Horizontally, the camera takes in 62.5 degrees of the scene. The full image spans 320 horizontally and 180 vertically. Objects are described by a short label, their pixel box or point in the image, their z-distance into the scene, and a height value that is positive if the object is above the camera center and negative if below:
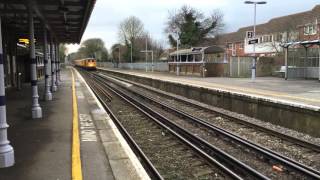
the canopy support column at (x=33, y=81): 7.66 -0.22
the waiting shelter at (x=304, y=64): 19.43 +0.61
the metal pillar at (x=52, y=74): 14.36 -0.03
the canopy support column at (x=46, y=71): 10.52 +0.10
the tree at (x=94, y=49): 83.46 +7.96
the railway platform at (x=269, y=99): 7.92 -1.03
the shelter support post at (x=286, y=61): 19.23 +0.82
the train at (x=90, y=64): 48.68 +1.73
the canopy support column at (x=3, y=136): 4.20 -1.00
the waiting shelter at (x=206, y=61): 26.81 +1.20
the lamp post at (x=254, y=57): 19.01 +3.08
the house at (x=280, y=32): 35.54 +6.08
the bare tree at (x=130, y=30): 66.40 +10.99
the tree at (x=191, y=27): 44.93 +8.17
